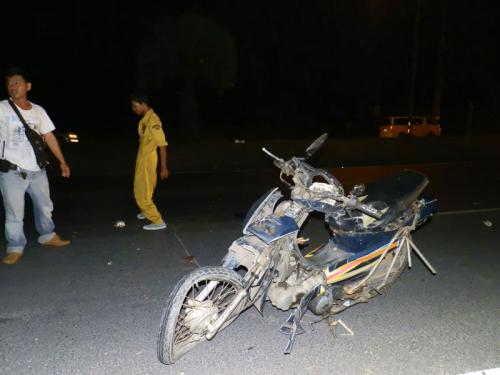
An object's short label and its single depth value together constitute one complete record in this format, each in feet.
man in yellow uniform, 21.36
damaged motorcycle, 11.48
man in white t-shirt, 17.24
